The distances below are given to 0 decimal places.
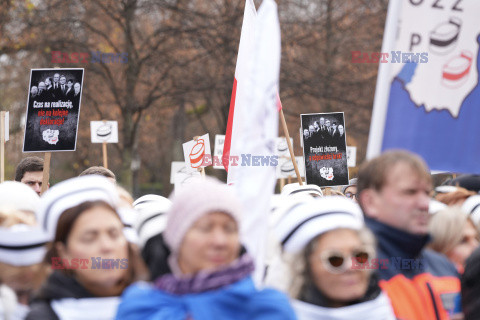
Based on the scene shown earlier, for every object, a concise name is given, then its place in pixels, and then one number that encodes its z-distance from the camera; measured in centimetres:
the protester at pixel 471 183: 1279
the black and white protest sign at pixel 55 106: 1443
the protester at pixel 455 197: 1034
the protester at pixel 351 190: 1844
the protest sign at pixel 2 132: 1491
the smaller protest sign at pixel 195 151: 1780
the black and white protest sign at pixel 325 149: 1778
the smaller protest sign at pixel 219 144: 2340
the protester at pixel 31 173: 1446
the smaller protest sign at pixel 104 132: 2409
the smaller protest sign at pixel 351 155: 2658
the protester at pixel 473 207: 976
